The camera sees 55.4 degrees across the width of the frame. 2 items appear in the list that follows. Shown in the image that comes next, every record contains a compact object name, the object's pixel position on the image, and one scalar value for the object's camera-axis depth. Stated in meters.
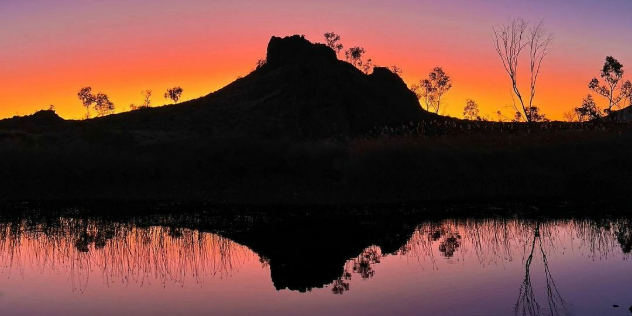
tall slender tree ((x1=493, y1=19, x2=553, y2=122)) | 43.78
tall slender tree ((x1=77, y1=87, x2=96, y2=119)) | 116.62
